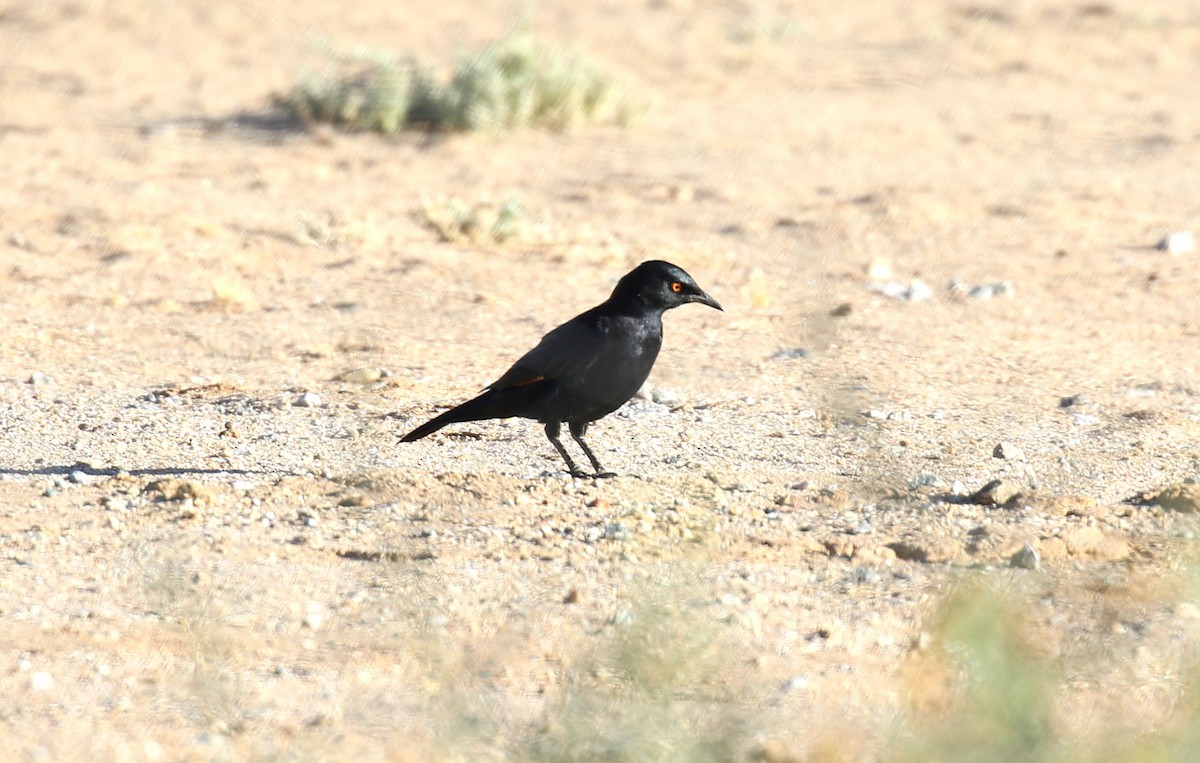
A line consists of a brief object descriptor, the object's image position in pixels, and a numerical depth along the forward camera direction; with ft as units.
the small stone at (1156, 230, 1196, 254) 63.10
